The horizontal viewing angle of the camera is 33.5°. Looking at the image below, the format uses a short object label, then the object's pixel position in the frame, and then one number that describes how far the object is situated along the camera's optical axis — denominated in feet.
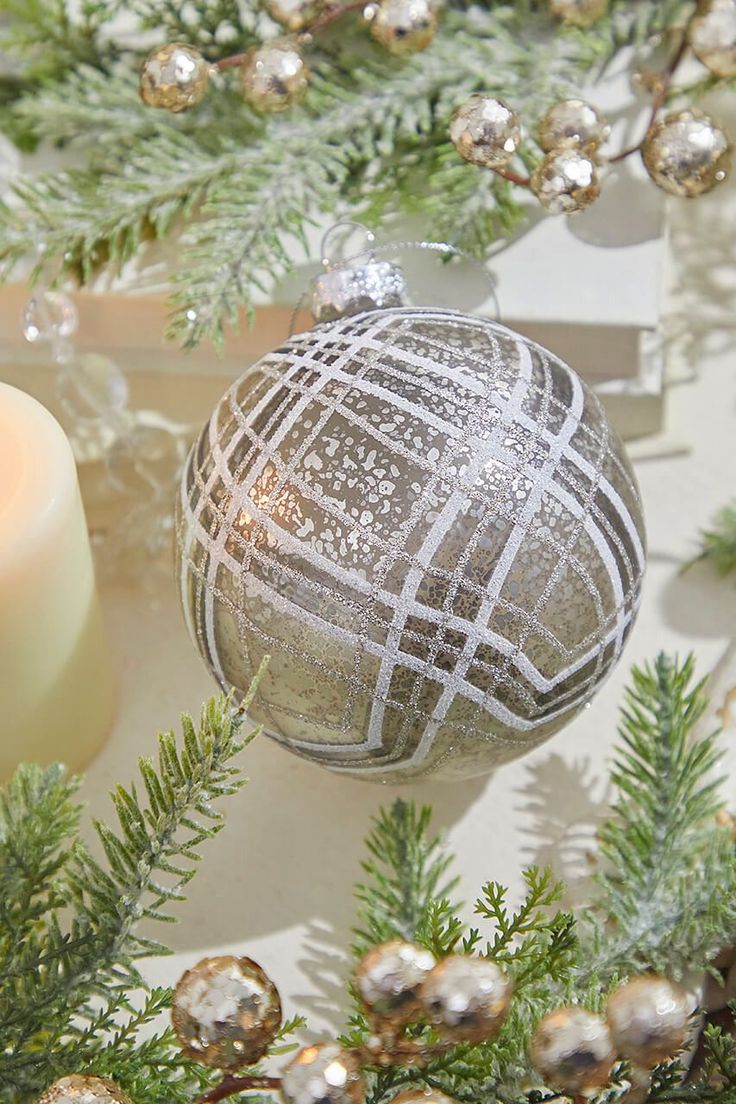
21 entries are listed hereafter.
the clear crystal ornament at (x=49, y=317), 2.09
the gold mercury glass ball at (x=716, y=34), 2.08
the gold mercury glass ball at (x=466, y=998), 1.31
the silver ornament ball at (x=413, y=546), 1.50
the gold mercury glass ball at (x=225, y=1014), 1.33
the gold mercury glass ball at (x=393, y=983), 1.32
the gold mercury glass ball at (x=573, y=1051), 1.30
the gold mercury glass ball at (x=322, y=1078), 1.29
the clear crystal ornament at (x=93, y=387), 2.24
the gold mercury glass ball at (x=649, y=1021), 1.31
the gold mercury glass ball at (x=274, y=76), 2.03
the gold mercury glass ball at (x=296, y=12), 2.11
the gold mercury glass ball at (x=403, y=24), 2.07
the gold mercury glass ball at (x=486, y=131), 1.92
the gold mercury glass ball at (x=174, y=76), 1.99
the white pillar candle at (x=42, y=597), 1.63
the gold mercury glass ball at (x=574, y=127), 1.98
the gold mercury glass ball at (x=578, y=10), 2.21
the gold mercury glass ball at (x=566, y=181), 1.92
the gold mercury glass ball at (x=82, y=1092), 1.30
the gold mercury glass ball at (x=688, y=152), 1.97
